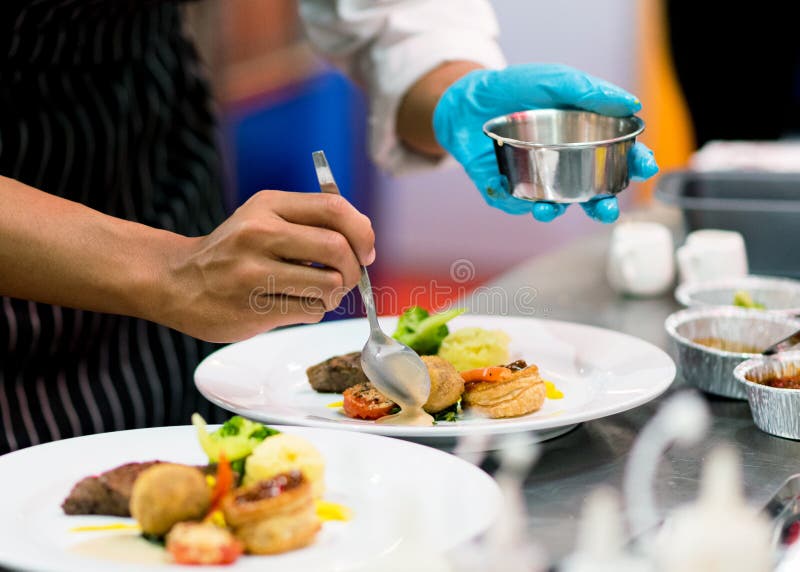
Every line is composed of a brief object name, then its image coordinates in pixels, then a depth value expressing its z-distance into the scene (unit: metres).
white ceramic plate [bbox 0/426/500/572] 1.61
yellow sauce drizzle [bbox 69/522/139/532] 1.65
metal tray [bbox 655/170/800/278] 2.14
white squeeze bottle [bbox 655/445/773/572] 1.36
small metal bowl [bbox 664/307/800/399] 1.85
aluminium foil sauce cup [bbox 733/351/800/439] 1.77
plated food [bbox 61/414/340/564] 1.62
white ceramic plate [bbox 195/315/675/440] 1.76
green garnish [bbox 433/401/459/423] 1.81
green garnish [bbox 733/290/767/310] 1.98
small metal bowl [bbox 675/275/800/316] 2.02
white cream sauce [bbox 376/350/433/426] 1.79
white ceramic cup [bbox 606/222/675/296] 2.13
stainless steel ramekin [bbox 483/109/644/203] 1.81
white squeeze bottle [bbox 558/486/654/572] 1.29
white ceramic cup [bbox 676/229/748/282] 2.10
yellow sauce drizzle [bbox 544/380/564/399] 1.85
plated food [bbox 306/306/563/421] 1.80
